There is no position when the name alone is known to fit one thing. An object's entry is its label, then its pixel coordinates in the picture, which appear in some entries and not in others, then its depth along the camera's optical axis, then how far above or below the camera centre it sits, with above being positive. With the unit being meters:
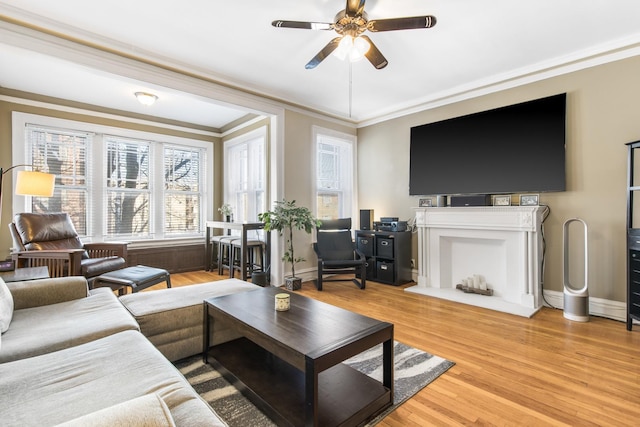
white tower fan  2.96 -0.85
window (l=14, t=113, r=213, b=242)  4.36 +0.62
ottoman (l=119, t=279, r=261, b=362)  2.00 -0.71
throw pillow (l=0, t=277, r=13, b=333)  1.56 -0.50
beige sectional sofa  0.94 -0.62
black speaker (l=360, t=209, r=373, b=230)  4.89 -0.10
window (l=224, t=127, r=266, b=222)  5.10 +0.69
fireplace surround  3.34 -0.52
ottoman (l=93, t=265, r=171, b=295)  2.92 -0.63
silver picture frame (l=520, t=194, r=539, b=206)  3.47 +0.14
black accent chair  4.20 -0.59
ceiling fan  2.18 +1.39
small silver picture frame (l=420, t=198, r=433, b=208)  4.37 +0.13
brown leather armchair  2.94 -0.37
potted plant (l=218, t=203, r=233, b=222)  5.52 +0.03
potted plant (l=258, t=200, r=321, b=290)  4.14 -0.12
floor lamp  3.03 +0.32
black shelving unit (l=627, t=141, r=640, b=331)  2.61 -0.41
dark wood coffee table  1.45 -0.84
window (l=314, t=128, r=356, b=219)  5.05 +0.66
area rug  1.62 -1.06
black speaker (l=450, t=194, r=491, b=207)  3.75 +0.15
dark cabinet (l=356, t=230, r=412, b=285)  4.38 -0.64
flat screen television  3.34 +0.74
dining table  4.34 -0.34
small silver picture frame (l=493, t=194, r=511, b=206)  3.65 +0.14
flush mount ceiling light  4.01 +1.54
